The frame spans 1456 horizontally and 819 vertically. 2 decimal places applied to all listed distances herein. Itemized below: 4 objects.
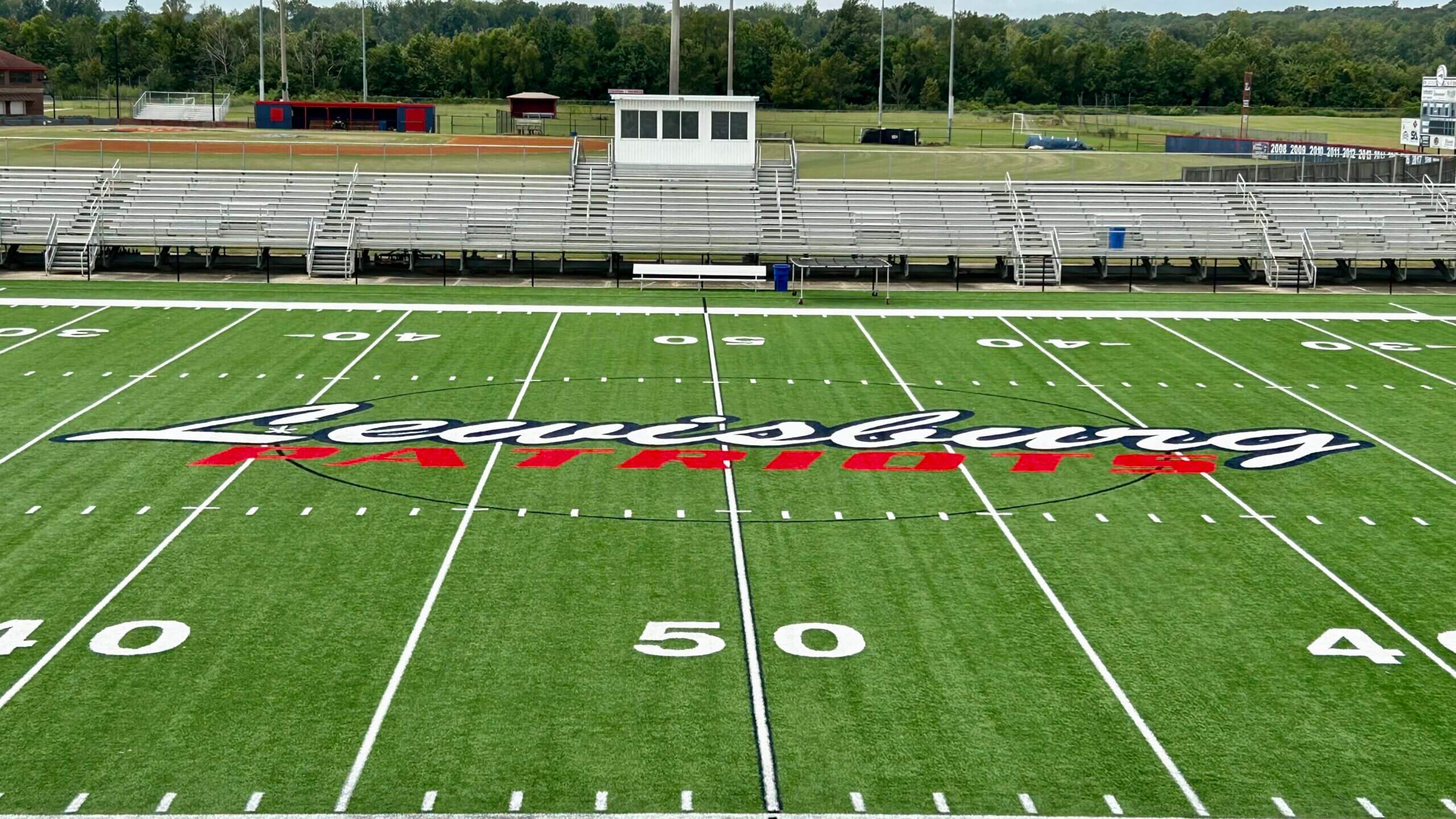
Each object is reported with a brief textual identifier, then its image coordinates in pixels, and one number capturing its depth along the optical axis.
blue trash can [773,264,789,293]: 41.28
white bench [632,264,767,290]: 40.97
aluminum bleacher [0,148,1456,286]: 45.03
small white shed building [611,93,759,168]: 51.44
